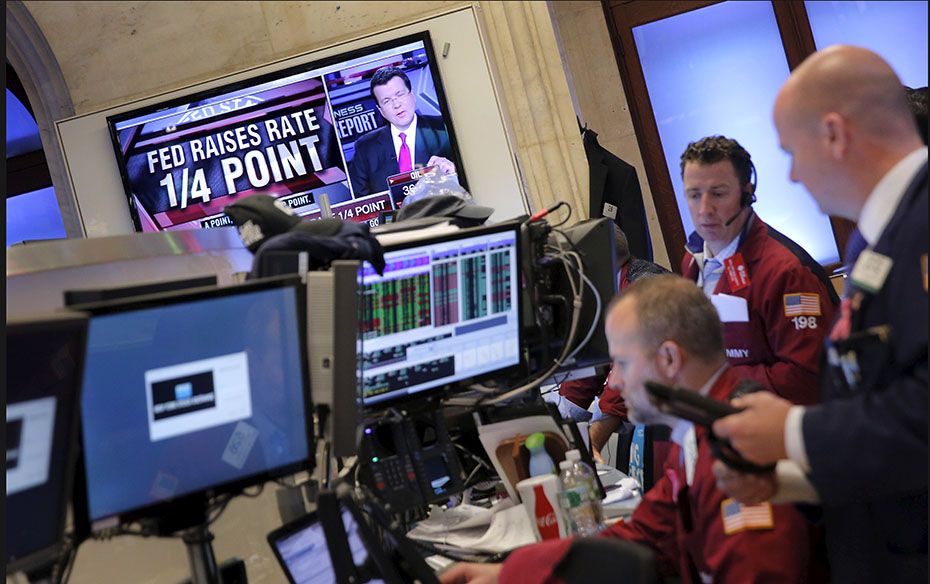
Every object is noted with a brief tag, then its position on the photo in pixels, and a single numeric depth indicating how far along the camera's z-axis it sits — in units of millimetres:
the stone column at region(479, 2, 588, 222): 5797
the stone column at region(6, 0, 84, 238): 6219
